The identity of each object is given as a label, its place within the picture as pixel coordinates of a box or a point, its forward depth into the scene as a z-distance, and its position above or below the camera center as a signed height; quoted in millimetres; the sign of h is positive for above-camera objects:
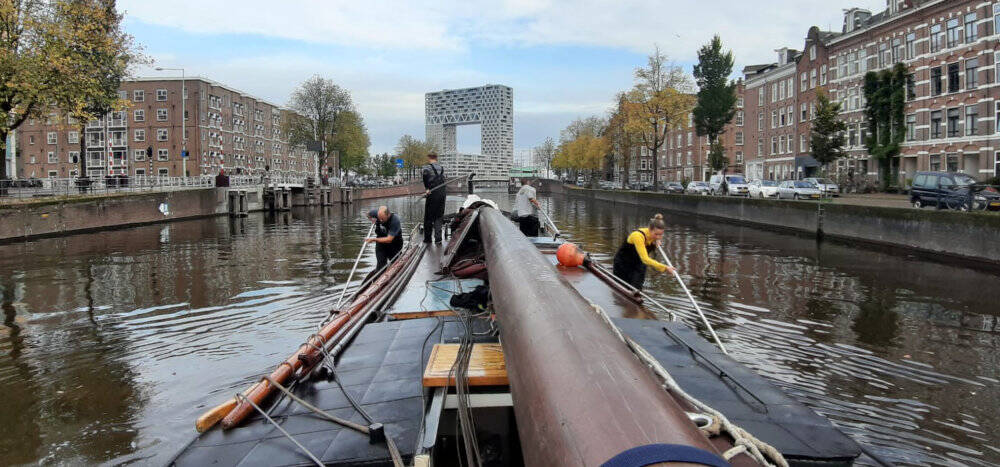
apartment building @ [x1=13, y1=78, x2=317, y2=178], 65250 +7768
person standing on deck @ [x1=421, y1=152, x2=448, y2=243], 10594 +173
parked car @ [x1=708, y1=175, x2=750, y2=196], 39938 +1232
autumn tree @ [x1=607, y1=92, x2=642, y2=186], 44844 +6409
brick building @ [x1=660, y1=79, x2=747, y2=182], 60875 +5869
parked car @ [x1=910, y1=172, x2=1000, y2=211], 19047 +287
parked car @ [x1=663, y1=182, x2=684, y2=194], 54412 +1493
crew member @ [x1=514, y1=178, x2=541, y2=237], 12086 -118
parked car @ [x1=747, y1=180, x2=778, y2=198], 36259 +879
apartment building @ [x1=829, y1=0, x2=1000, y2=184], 29562 +6312
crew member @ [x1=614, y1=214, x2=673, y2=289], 7719 -646
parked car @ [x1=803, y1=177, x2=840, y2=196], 32738 +833
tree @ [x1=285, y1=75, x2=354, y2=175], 62031 +9944
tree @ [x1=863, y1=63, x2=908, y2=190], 35406 +5065
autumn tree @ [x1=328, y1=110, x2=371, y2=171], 62500 +7239
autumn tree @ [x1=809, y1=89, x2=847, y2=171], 31828 +3593
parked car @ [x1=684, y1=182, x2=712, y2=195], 46400 +1178
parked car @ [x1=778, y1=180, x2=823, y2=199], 31842 +670
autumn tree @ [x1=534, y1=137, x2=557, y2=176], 105312 +9162
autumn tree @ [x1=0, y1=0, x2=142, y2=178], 22312 +5637
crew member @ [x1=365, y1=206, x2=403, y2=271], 11172 -509
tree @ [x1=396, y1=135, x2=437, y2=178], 95625 +8425
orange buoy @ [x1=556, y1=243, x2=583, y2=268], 8547 -688
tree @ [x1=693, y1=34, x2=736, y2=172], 45719 +8282
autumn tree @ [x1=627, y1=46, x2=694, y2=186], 43594 +7500
